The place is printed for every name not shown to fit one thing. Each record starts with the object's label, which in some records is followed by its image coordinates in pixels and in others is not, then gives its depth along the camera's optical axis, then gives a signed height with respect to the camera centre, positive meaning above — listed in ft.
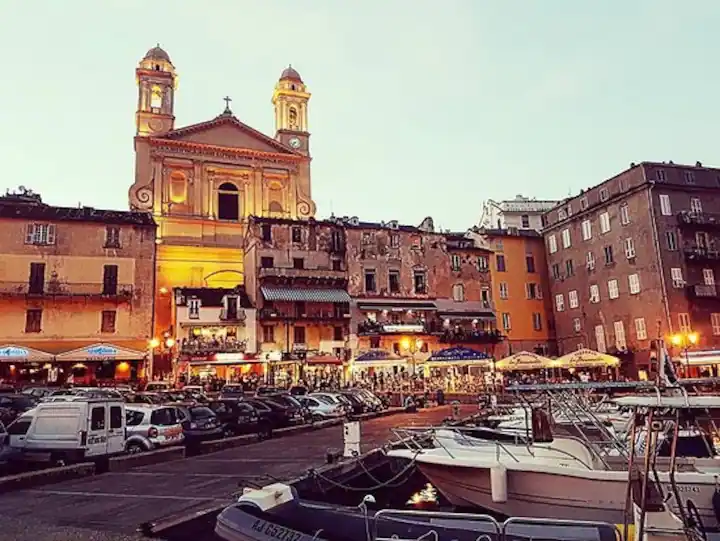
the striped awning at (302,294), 159.12 +20.78
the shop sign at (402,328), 168.96 +10.68
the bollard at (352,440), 49.87 -6.12
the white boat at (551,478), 34.99 -7.56
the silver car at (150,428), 58.54 -5.17
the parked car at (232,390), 105.04 -3.49
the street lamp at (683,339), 140.36 +3.35
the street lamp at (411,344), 168.86 +6.07
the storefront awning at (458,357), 108.47 +1.08
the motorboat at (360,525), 23.57 -6.64
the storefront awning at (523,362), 116.37 -0.47
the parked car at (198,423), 64.36 -5.49
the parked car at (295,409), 84.80 -5.70
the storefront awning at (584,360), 113.91 -0.55
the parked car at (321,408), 91.91 -6.23
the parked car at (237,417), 75.87 -5.81
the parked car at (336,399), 96.68 -5.15
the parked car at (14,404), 71.99 -2.95
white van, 50.98 -4.65
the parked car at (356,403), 101.64 -6.26
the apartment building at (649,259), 147.64 +25.18
